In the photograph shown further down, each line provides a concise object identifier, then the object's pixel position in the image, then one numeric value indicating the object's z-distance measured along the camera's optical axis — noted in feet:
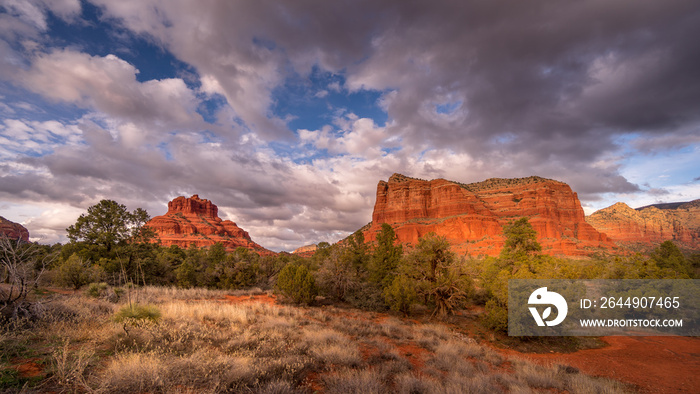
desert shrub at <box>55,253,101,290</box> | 61.72
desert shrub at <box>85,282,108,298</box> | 47.03
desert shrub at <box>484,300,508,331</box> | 46.34
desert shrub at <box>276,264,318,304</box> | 59.52
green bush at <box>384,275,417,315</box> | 56.95
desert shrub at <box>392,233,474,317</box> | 56.34
